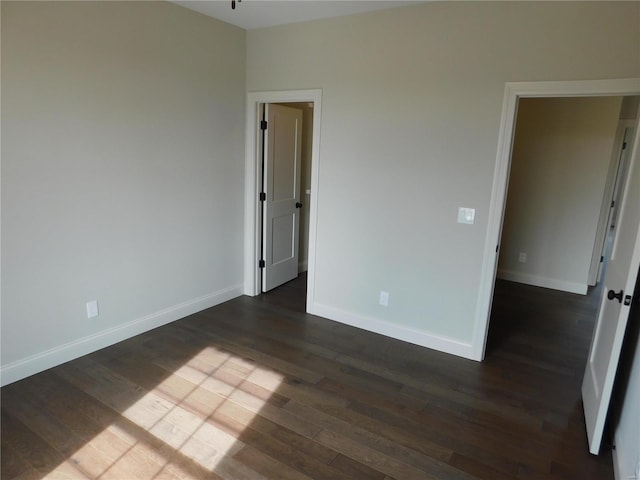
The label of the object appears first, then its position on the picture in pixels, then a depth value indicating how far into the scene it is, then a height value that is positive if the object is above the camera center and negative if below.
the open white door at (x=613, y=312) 1.98 -0.79
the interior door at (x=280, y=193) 4.15 -0.44
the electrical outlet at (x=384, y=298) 3.46 -1.21
